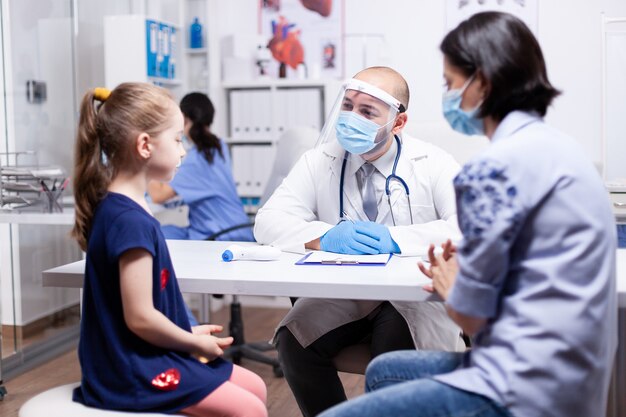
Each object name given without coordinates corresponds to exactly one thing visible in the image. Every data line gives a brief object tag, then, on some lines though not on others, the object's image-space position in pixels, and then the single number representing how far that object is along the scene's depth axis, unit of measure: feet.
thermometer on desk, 6.05
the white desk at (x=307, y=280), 4.98
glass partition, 10.64
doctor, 6.32
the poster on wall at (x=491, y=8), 14.06
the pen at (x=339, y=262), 5.79
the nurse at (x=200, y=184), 11.46
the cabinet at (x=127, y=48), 12.96
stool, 4.59
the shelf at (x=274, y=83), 14.32
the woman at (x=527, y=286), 3.79
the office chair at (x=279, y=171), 10.36
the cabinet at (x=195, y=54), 15.11
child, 4.66
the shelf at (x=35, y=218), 9.16
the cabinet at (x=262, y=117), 14.38
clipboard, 5.79
